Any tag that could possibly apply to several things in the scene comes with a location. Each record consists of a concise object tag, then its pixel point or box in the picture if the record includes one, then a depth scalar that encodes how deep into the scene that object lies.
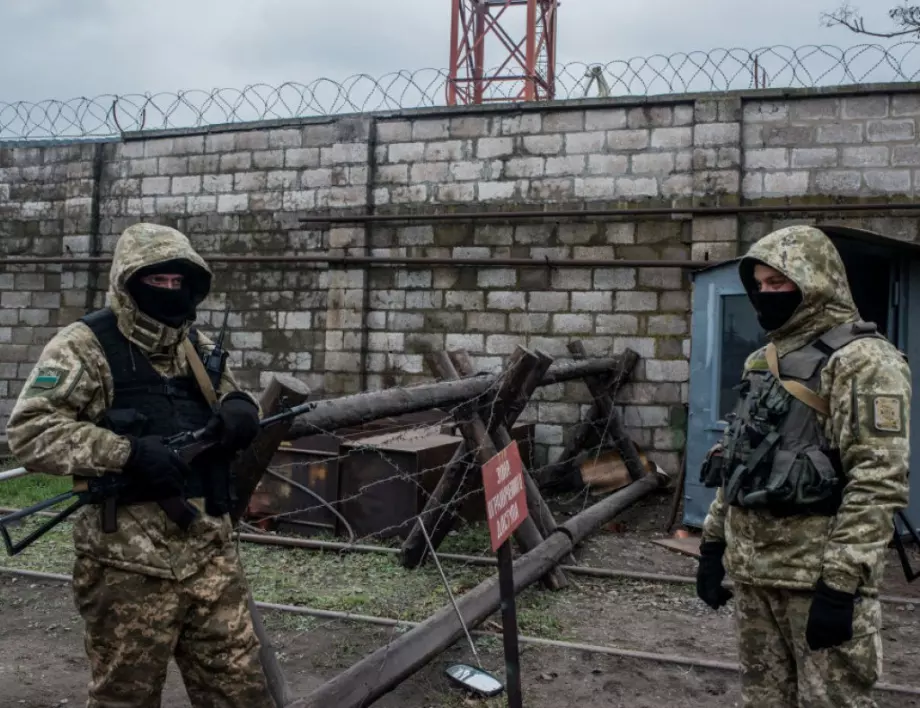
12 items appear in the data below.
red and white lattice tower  14.73
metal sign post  2.92
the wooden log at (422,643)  3.26
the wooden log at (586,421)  7.80
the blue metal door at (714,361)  6.46
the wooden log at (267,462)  2.93
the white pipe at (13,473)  2.62
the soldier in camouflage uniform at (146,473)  2.42
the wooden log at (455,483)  5.13
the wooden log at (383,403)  3.52
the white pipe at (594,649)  3.73
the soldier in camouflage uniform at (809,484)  2.34
